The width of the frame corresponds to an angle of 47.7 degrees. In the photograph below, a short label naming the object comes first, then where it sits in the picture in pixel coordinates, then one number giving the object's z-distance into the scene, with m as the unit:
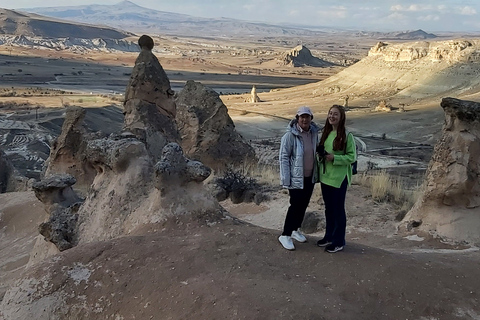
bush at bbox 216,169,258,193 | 11.43
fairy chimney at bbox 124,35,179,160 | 11.45
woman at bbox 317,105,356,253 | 4.84
